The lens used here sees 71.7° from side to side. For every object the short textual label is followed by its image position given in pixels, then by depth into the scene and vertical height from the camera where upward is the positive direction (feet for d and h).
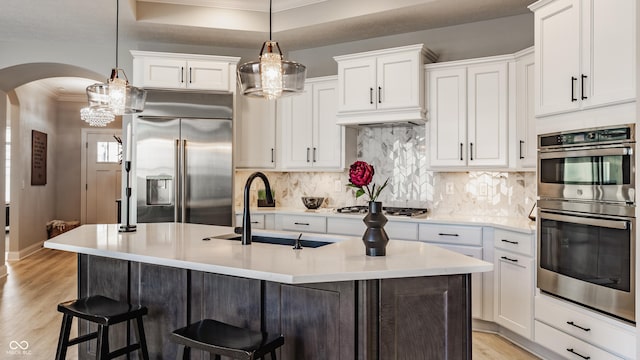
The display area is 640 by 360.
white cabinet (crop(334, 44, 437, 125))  13.00 +2.91
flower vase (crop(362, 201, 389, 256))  6.54 -0.77
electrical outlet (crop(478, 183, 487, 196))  13.48 -0.23
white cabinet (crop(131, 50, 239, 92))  14.34 +3.57
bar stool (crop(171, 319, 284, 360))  5.45 -2.08
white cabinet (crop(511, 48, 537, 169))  11.51 +1.82
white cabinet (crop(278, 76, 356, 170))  14.93 +1.69
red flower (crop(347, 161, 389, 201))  6.46 +0.09
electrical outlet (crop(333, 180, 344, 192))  15.98 -0.19
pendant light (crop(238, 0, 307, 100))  7.76 +1.87
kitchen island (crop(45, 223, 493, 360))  5.78 -1.66
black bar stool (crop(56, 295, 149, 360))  6.93 -2.16
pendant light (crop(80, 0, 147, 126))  9.25 +1.76
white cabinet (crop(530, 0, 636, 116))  7.64 +2.44
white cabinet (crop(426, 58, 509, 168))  12.25 +1.95
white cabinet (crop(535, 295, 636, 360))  7.70 -2.87
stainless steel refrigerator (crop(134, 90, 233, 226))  14.29 +0.68
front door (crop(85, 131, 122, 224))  27.22 +0.15
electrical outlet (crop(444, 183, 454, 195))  14.02 -0.21
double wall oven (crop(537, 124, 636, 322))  7.62 -0.67
